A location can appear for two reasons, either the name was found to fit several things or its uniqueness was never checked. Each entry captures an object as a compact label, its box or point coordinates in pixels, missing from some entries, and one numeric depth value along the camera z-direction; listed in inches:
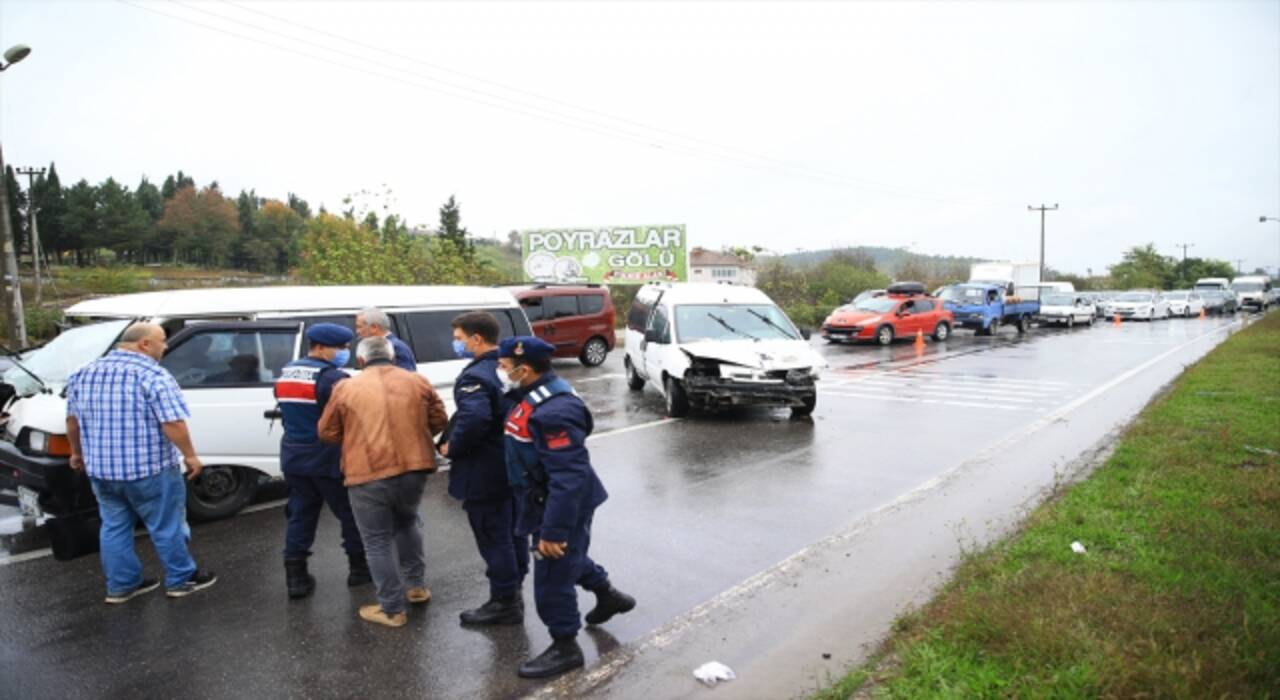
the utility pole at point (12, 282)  742.5
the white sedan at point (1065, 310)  1290.6
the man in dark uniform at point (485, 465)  161.8
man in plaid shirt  177.3
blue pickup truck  1097.4
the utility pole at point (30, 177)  1363.2
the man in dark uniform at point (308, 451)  184.5
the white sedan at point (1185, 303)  1660.9
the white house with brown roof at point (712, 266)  4047.7
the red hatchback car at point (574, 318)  689.6
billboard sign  1227.9
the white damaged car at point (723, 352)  404.5
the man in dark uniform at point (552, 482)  145.0
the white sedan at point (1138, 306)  1521.9
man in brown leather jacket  164.9
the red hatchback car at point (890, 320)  927.7
